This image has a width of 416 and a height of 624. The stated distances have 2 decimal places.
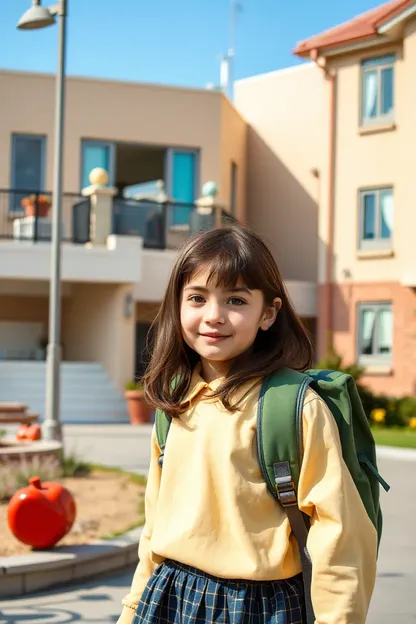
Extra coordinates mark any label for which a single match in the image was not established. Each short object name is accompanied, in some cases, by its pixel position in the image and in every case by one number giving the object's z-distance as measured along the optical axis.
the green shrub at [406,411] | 21.98
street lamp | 13.45
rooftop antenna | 35.94
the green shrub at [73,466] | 11.68
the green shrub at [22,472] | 9.87
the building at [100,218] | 22.53
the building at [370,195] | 23.72
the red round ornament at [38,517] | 7.14
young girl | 2.55
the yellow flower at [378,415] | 21.38
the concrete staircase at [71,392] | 22.22
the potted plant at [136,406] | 22.12
